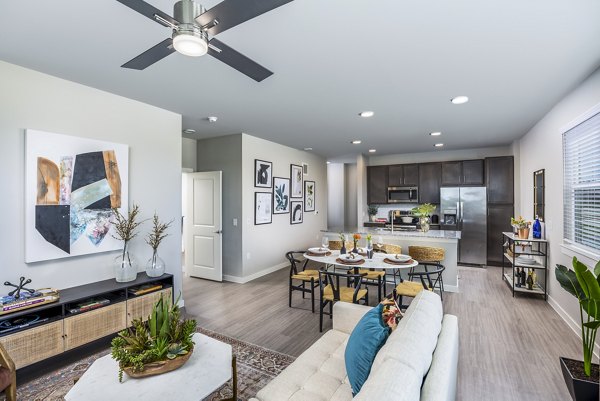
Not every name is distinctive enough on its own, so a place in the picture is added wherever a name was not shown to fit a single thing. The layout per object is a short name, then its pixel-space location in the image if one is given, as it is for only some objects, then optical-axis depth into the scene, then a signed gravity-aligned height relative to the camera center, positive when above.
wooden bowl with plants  1.70 -0.89
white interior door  5.26 -0.46
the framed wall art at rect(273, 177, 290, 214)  5.98 +0.14
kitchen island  4.67 -0.68
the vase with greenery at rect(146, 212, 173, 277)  3.37 -0.50
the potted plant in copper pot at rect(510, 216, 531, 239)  4.37 -0.42
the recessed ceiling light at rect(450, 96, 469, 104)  3.33 +1.19
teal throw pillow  1.46 -0.78
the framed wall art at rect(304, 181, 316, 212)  7.12 +0.14
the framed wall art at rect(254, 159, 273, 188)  5.45 +0.55
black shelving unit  4.11 -0.92
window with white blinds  2.84 +0.18
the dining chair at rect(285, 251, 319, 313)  3.81 -1.04
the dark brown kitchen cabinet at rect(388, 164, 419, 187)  7.22 +0.67
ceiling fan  1.30 +0.89
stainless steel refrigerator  6.29 -0.43
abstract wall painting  2.63 +0.09
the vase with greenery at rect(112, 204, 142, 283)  3.12 -0.51
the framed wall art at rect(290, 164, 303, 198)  6.55 +0.51
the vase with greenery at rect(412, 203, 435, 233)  5.25 -0.23
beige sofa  1.10 -0.76
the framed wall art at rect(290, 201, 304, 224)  6.57 -0.27
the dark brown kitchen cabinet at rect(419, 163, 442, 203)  6.96 +0.47
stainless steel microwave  7.24 +0.17
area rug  2.21 -1.46
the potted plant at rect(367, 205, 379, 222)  7.79 -0.29
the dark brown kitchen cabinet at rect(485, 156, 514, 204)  6.19 +0.47
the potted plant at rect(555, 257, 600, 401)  1.84 -1.10
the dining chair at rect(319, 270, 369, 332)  3.12 -1.05
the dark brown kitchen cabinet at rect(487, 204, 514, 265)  6.23 -0.57
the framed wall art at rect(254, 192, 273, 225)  5.46 -0.11
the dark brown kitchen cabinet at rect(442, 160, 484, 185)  6.57 +0.66
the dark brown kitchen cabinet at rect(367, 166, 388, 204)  7.57 +0.46
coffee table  1.58 -1.05
